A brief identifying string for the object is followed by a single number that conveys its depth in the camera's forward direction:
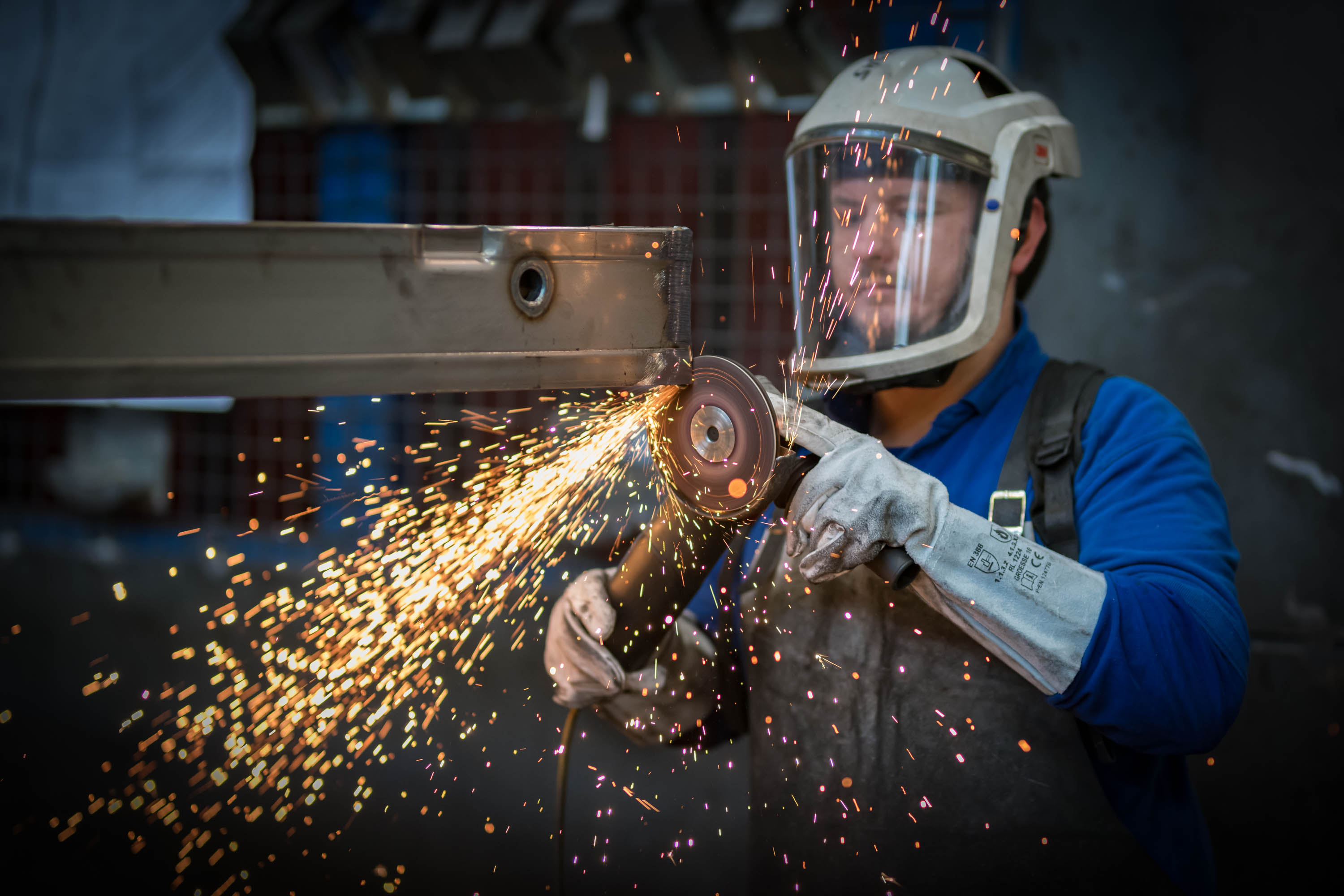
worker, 1.22
